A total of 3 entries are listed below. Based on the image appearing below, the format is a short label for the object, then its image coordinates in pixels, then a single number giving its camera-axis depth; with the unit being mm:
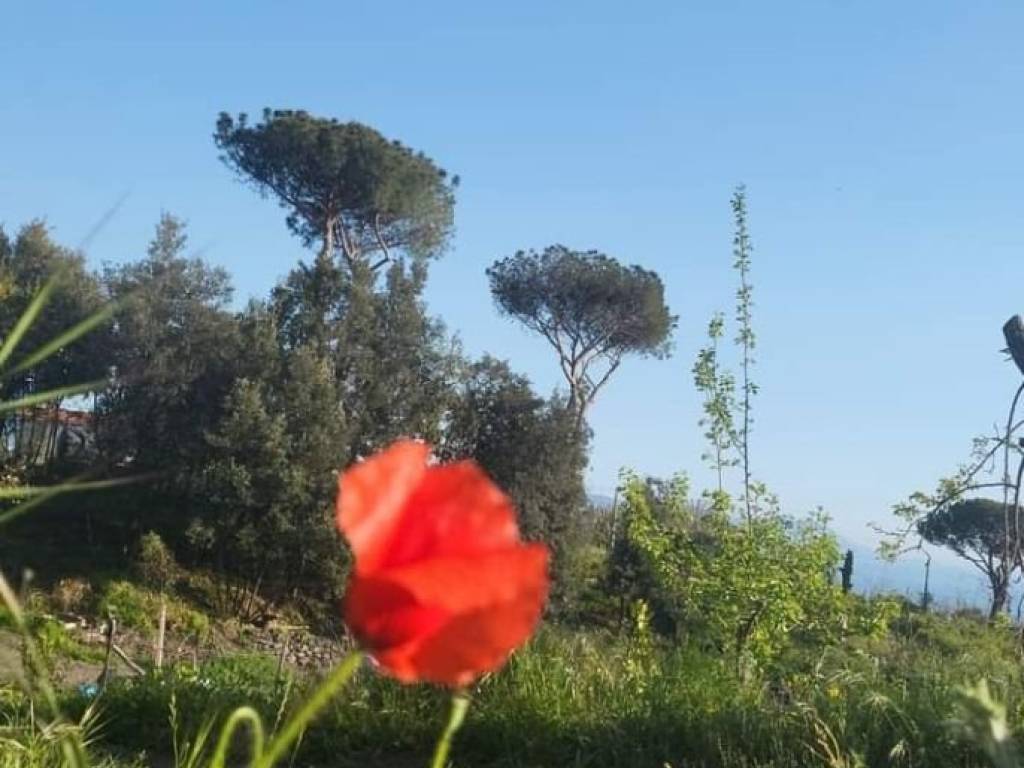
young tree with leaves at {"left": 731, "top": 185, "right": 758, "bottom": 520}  7953
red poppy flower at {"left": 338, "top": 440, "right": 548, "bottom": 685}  353
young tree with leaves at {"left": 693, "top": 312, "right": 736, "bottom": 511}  7957
